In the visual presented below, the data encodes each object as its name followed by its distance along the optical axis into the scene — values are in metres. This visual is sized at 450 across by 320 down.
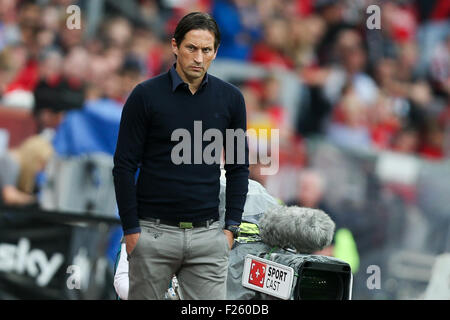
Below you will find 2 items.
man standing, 8.12
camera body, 9.34
